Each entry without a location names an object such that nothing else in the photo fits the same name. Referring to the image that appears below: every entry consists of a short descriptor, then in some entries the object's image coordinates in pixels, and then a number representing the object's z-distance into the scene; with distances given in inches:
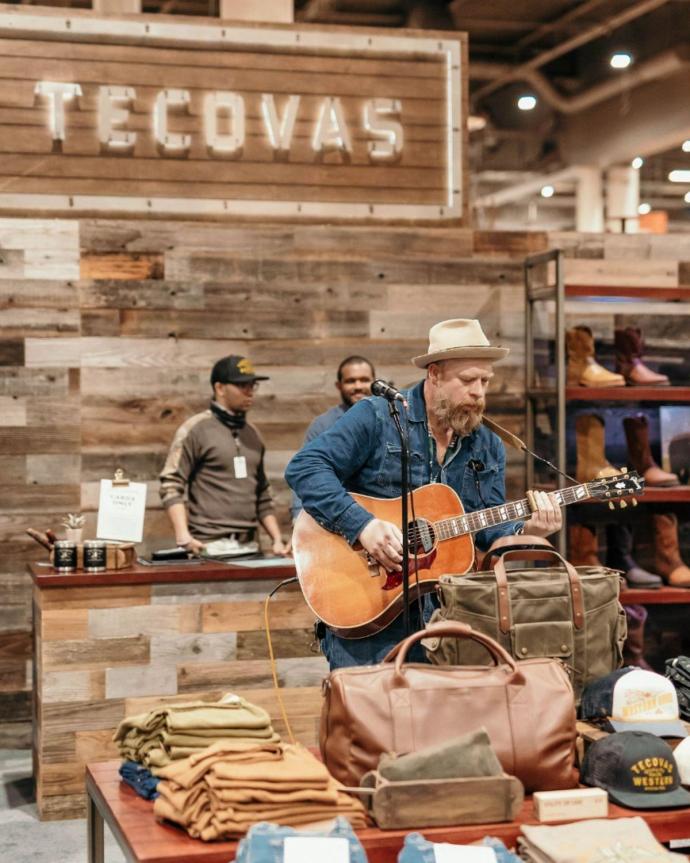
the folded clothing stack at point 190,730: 101.0
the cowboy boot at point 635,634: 259.0
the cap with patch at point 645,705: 105.5
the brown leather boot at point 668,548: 267.0
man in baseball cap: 237.6
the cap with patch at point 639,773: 95.5
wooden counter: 200.2
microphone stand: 127.9
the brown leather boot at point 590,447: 264.4
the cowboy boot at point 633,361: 268.5
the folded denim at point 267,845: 82.4
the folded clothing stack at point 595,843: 86.2
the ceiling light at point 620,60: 379.6
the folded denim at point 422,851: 84.9
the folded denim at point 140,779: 101.4
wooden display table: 88.1
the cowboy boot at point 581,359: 263.3
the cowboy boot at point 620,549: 267.1
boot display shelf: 256.7
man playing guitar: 141.5
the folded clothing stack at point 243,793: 89.4
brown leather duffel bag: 97.0
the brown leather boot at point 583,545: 264.5
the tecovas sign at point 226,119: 256.8
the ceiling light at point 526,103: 394.6
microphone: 136.3
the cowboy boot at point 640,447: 267.6
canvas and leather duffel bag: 114.0
